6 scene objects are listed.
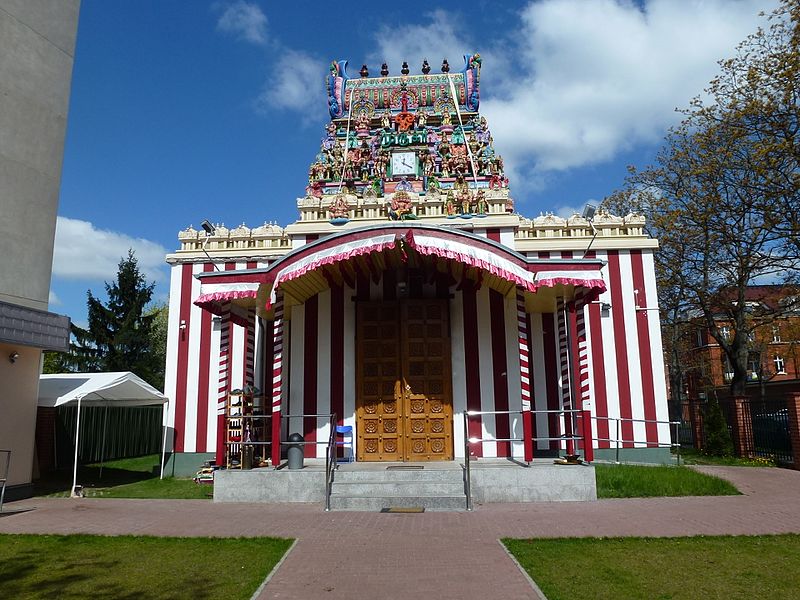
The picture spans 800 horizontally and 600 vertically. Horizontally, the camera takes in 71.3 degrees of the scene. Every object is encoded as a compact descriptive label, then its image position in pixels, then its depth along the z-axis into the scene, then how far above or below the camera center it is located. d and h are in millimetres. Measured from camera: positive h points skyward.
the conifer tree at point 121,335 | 29156 +3558
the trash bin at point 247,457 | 9969 -974
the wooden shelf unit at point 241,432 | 10123 -567
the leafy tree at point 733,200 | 16641 +6596
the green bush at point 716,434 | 17234 -1190
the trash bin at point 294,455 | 9953 -945
